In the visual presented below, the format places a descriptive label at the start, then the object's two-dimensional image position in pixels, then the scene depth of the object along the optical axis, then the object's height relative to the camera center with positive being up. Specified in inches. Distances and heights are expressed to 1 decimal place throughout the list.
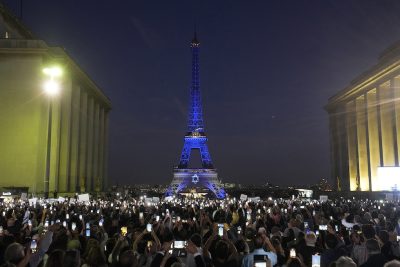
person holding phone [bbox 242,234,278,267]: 334.0 -42.5
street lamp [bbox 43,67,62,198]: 908.3 +179.0
